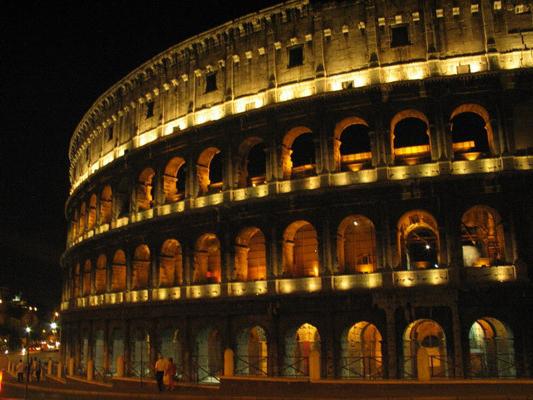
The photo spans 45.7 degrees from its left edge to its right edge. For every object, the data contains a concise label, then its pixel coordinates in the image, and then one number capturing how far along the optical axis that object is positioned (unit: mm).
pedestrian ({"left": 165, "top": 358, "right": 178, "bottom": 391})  19969
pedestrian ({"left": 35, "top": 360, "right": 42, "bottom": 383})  29750
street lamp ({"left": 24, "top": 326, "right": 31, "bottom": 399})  19000
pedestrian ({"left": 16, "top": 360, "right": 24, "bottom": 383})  29125
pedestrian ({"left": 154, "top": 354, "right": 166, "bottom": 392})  19698
